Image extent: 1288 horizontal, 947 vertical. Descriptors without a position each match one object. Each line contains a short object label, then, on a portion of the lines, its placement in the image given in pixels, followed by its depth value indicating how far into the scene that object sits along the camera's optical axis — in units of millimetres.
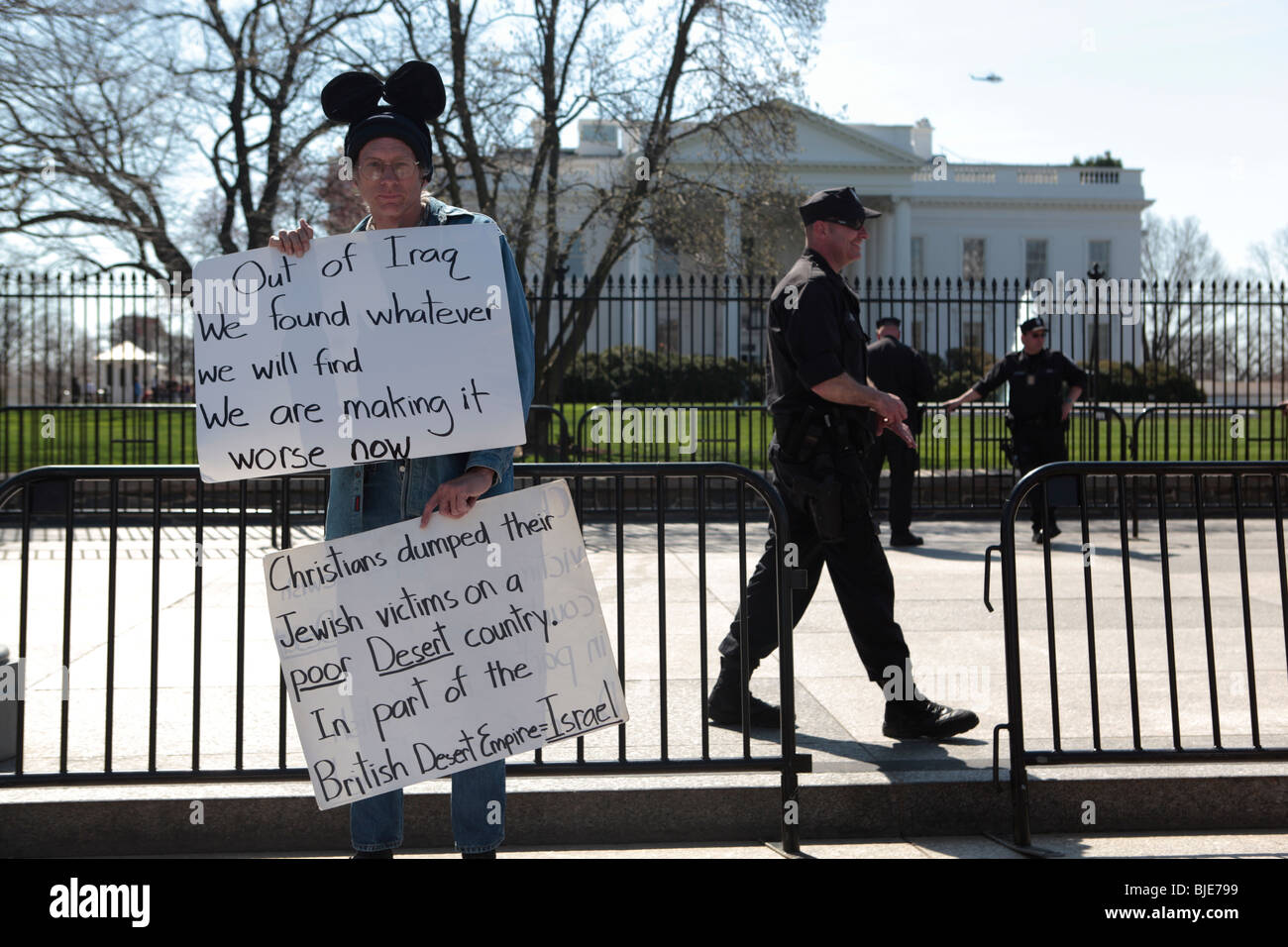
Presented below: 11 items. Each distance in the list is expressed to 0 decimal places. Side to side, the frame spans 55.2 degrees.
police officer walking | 4520
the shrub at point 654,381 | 15484
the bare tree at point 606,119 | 16531
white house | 54094
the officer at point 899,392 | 10711
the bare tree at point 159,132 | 15706
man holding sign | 3049
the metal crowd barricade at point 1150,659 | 4047
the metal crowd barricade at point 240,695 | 3846
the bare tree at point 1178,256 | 55800
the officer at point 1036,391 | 10734
